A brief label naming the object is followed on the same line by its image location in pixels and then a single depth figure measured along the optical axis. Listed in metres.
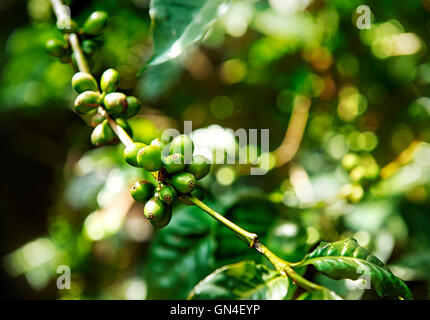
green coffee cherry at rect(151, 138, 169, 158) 0.34
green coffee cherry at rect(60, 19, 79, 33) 0.41
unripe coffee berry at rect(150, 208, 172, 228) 0.34
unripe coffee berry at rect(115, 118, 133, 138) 0.37
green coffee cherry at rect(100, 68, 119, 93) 0.37
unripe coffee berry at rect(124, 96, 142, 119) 0.38
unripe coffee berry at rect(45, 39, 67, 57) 0.40
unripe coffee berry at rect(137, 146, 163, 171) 0.33
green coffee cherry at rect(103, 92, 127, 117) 0.36
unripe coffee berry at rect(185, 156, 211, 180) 0.34
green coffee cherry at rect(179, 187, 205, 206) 0.35
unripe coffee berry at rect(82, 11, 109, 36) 0.41
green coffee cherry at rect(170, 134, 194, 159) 0.35
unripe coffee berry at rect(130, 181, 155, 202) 0.35
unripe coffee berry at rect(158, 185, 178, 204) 0.33
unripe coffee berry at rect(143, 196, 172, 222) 0.33
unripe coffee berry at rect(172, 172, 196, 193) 0.33
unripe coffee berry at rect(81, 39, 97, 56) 0.41
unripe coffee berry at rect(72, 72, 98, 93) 0.37
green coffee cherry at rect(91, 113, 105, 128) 0.37
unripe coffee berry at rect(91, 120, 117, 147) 0.37
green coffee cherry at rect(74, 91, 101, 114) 0.36
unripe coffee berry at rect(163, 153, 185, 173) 0.34
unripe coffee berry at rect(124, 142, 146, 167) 0.34
